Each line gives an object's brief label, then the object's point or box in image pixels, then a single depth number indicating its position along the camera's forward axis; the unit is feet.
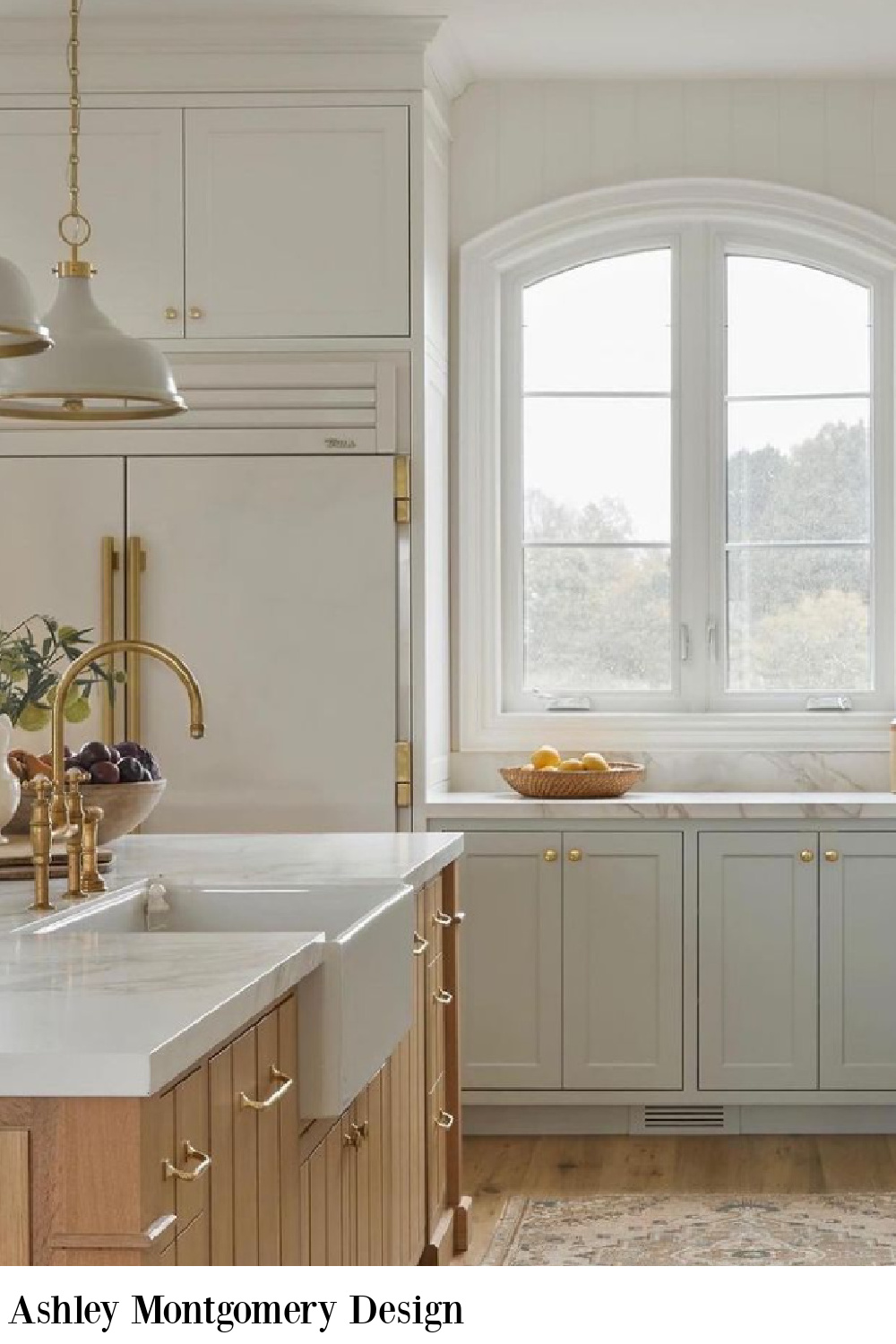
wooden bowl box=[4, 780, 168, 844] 9.46
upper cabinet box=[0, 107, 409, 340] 14.21
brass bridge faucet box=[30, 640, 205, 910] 8.08
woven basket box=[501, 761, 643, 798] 14.88
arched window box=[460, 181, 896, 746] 16.24
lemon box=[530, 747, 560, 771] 15.14
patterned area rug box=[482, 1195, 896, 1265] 11.60
